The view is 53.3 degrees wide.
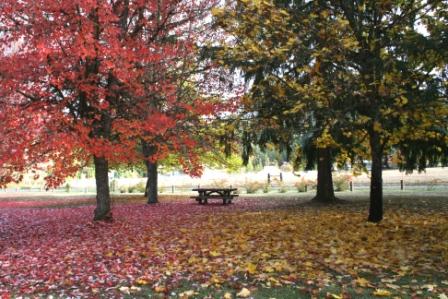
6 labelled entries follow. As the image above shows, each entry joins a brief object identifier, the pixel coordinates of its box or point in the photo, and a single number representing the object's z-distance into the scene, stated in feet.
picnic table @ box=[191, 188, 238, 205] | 75.74
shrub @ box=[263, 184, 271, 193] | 109.81
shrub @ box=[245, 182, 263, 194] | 110.32
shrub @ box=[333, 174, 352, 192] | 101.09
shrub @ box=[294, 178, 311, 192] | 104.35
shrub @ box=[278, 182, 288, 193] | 107.57
